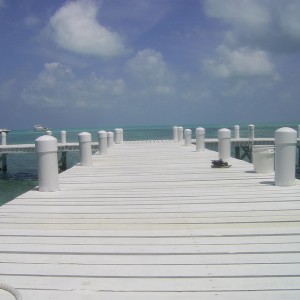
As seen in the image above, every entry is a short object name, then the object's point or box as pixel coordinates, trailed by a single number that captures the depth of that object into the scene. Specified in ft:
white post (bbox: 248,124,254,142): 77.14
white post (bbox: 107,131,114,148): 58.70
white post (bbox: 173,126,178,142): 69.41
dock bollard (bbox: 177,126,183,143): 68.03
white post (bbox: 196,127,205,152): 42.06
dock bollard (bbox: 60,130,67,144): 78.98
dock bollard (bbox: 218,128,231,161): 32.58
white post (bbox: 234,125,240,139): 78.59
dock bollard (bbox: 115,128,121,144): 67.62
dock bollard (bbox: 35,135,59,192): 19.52
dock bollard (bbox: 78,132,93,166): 30.40
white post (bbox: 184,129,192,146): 53.90
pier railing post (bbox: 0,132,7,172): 86.33
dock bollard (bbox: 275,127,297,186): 19.22
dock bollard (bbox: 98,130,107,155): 41.88
